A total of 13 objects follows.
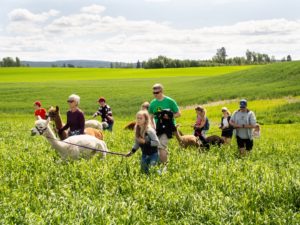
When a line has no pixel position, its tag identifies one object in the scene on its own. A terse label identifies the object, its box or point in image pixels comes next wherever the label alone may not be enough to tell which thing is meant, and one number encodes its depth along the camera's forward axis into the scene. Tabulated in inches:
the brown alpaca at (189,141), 520.7
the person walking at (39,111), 680.5
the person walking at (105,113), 700.0
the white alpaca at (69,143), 422.3
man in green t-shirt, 424.2
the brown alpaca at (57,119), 485.7
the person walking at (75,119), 465.1
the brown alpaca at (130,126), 816.1
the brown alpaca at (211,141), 537.6
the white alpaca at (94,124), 652.3
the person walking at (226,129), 555.8
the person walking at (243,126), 496.7
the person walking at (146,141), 370.3
